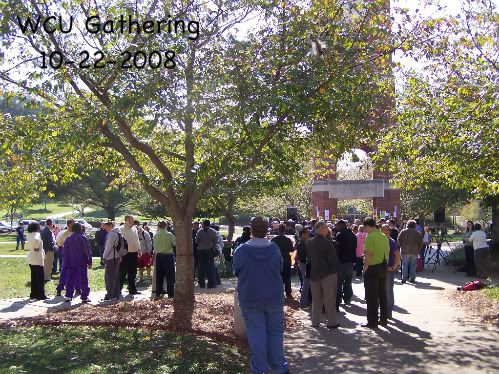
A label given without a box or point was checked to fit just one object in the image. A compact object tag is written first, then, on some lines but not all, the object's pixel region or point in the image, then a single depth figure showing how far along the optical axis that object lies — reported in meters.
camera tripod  22.58
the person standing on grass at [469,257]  19.70
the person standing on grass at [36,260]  13.76
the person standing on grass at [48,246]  16.59
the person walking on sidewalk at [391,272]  11.58
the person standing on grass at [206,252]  15.59
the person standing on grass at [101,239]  18.45
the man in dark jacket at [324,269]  10.47
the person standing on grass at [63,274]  13.93
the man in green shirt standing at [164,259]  13.58
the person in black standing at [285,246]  13.48
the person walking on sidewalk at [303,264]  12.81
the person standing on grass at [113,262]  13.45
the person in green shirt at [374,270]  10.60
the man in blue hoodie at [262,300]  7.02
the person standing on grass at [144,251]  17.23
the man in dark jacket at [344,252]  12.74
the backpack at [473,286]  15.95
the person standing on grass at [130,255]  14.28
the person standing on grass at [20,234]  34.34
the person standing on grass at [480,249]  18.53
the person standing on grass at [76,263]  13.53
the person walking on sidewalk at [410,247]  17.55
